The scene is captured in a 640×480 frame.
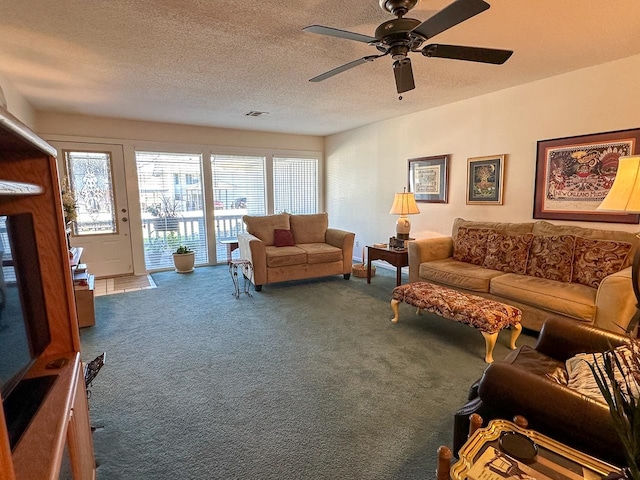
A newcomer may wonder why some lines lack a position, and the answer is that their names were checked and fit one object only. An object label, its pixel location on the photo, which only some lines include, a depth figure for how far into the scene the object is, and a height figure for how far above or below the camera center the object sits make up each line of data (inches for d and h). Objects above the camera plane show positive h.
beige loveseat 171.5 -28.2
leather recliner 41.6 -29.7
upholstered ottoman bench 98.3 -36.1
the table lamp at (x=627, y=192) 77.5 -0.9
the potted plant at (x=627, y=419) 29.9 -20.8
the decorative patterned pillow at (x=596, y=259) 107.0 -22.7
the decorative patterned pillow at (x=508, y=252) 130.5 -24.1
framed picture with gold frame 154.1 +5.6
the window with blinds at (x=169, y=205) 211.8 -4.0
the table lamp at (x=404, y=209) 173.6 -8.1
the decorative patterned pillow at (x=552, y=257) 118.3 -24.0
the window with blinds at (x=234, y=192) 233.5 +3.8
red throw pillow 189.6 -23.4
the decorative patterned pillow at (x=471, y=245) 144.9 -23.0
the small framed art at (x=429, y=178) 178.1 +8.1
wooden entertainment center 31.9 -17.6
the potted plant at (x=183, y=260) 211.5 -38.0
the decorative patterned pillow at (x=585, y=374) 46.0 -28.6
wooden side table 162.6 -31.1
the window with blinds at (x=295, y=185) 255.1 +8.5
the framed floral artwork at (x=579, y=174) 118.6 +6.0
